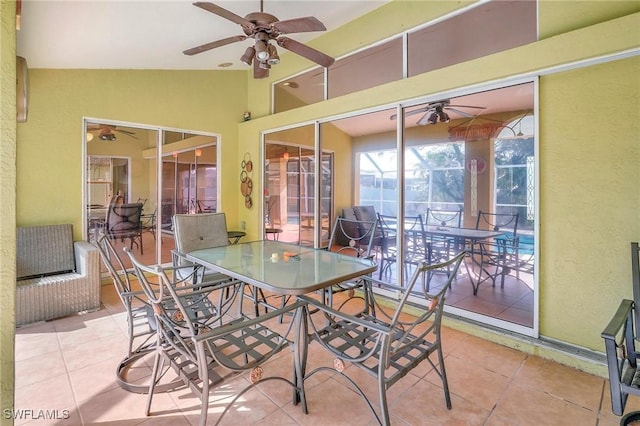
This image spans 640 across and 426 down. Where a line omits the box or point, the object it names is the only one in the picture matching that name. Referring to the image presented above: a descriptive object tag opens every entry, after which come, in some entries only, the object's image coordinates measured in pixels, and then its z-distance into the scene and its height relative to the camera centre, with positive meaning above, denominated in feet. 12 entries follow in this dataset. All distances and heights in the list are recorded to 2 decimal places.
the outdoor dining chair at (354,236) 13.46 -1.25
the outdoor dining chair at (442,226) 12.48 -0.72
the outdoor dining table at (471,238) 11.17 -1.03
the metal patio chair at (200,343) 4.71 -2.42
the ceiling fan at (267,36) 7.24 +4.33
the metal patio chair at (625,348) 4.76 -2.36
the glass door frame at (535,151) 8.18 +1.78
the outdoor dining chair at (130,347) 6.64 -3.43
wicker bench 9.76 -2.25
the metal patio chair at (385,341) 4.93 -2.44
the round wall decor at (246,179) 17.10 +1.63
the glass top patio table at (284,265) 5.80 -1.28
